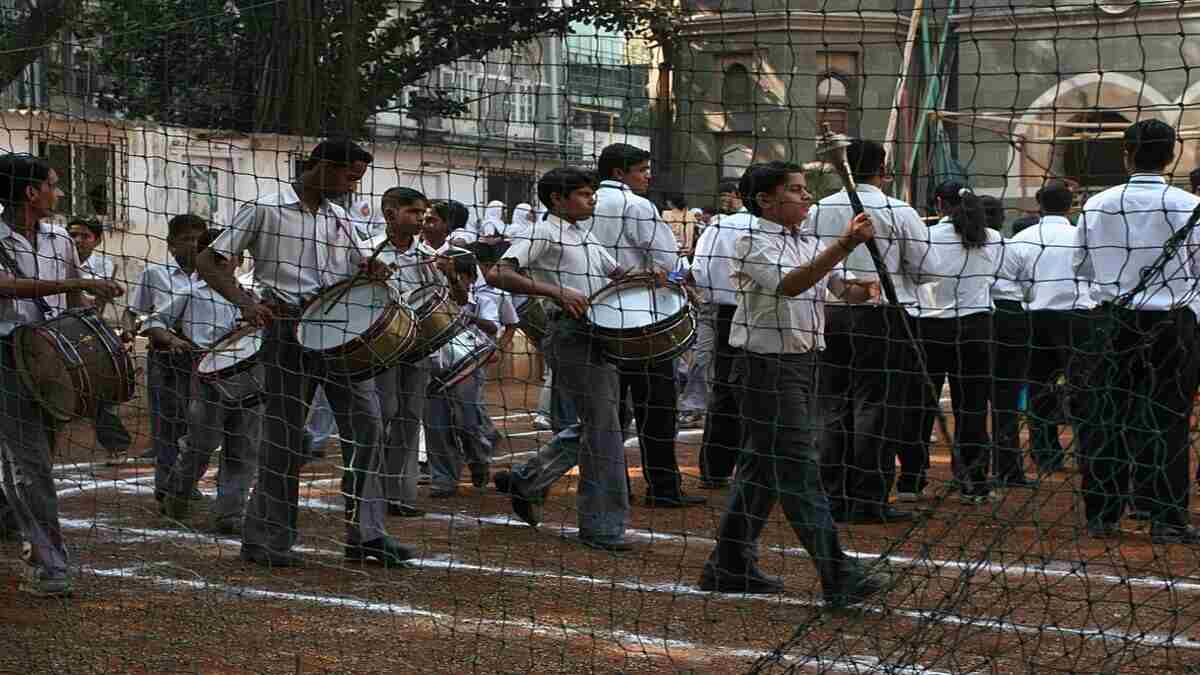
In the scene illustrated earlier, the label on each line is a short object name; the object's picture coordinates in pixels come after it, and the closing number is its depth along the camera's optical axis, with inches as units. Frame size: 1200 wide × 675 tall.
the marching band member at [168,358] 344.5
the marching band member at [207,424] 319.0
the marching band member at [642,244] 321.7
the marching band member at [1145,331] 274.5
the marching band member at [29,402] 249.3
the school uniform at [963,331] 352.2
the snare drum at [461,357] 349.1
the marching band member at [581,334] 283.3
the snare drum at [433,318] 291.1
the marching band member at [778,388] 237.6
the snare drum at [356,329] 260.1
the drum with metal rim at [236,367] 295.7
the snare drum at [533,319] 370.6
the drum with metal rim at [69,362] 245.6
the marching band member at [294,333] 265.3
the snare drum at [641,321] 279.4
